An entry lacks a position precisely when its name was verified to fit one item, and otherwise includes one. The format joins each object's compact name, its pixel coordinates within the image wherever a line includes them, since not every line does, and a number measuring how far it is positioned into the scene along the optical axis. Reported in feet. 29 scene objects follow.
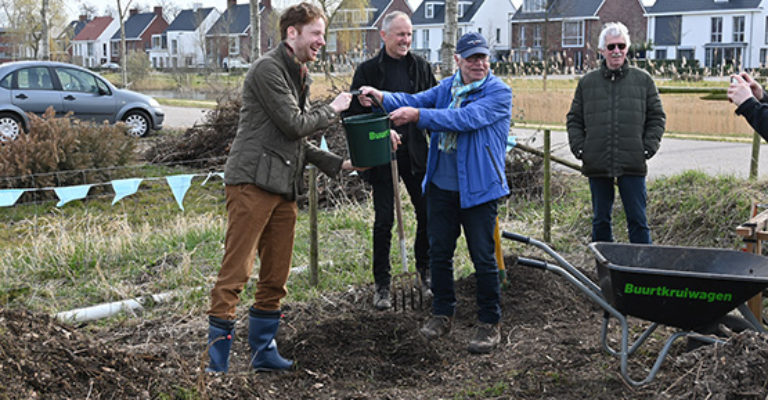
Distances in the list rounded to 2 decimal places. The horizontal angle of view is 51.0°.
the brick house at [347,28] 154.15
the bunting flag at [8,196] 24.91
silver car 45.88
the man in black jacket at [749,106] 13.73
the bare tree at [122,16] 90.27
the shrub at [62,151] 31.01
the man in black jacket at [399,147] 17.95
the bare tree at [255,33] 53.42
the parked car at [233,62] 194.10
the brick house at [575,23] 184.44
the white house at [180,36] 240.12
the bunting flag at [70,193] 25.15
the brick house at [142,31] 258.16
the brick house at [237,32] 202.28
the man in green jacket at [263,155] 13.61
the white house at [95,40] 262.67
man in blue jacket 15.52
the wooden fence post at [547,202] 24.77
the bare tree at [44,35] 97.57
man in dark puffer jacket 19.29
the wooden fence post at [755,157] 27.60
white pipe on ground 17.74
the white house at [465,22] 206.49
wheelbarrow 11.69
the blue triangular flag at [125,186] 24.16
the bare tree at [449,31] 35.96
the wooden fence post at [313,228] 19.98
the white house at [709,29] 174.50
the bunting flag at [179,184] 25.03
